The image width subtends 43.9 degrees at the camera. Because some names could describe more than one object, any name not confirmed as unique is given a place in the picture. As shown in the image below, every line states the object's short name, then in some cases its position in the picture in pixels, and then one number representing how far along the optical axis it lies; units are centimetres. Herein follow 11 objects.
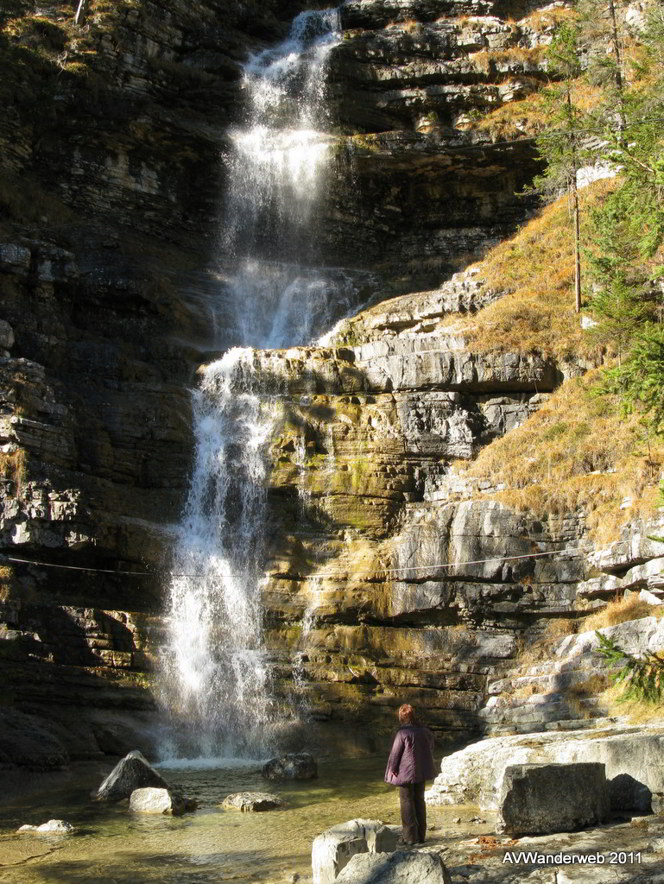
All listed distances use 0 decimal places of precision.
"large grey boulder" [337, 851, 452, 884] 641
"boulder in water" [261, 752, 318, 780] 1477
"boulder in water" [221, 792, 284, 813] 1210
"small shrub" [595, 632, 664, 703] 895
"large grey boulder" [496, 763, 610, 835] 848
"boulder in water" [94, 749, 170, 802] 1311
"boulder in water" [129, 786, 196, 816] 1202
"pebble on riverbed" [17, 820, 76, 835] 1086
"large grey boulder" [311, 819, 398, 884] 775
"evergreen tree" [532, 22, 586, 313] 2843
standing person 846
